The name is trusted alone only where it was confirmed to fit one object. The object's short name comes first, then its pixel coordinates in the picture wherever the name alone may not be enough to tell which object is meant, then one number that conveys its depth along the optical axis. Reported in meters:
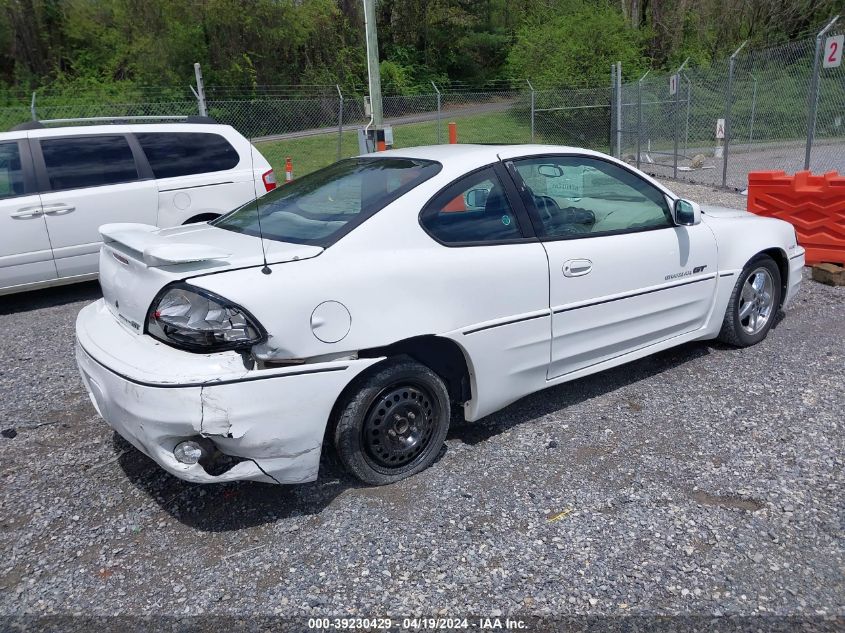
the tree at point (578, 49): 25.64
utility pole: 11.56
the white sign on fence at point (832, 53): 10.09
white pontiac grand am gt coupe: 2.90
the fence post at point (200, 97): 13.41
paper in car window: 4.19
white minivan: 6.69
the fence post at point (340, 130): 15.65
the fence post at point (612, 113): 18.35
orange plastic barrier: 6.91
